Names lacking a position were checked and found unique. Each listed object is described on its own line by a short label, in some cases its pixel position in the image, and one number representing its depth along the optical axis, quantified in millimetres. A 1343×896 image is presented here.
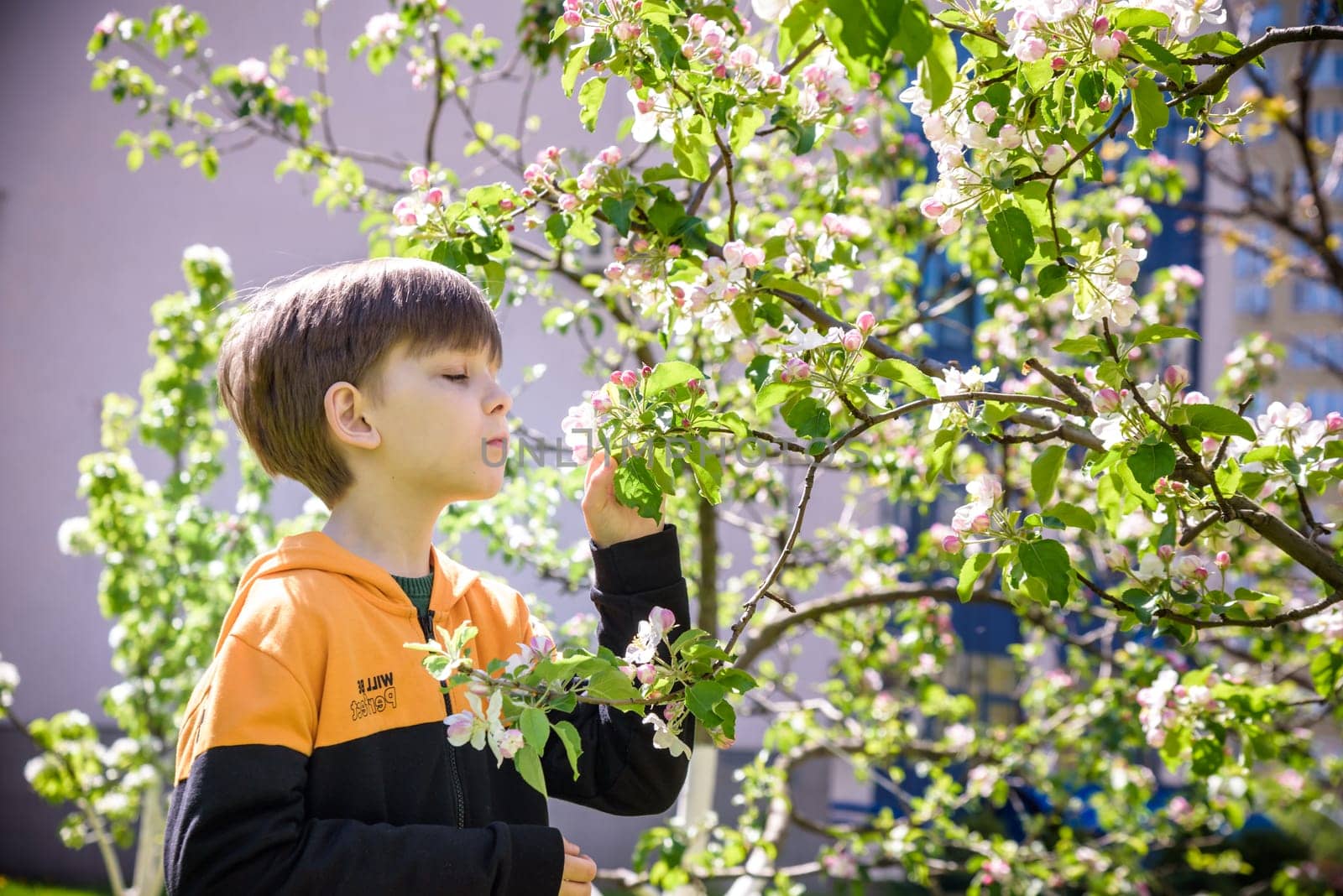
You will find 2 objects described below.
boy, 1083
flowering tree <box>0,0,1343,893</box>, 1169
